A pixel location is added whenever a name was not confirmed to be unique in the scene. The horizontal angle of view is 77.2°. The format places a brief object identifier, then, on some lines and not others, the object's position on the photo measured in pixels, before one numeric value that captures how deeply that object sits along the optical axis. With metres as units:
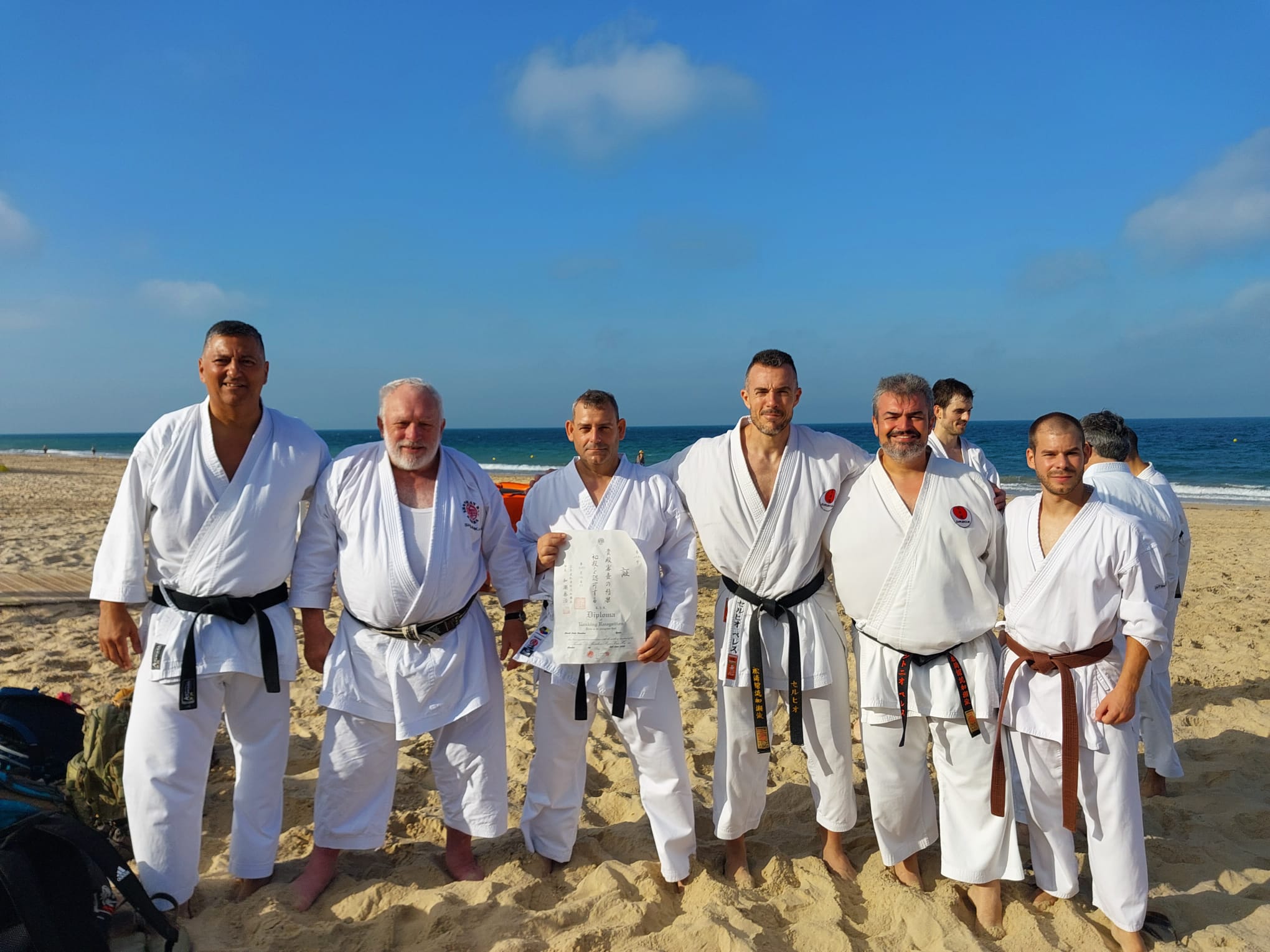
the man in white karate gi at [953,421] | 4.92
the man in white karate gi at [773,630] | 3.33
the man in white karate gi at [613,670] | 3.28
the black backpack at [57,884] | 2.20
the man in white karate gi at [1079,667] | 2.89
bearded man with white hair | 3.12
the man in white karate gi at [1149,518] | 3.98
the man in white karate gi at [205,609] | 2.91
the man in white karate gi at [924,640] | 3.12
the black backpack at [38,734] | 3.42
